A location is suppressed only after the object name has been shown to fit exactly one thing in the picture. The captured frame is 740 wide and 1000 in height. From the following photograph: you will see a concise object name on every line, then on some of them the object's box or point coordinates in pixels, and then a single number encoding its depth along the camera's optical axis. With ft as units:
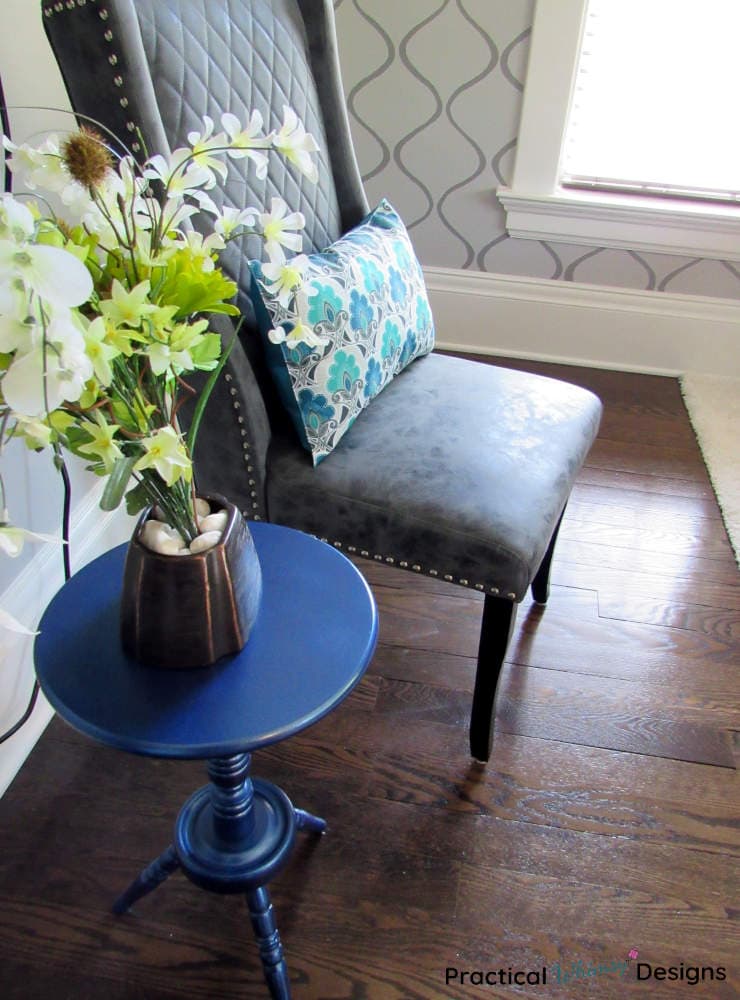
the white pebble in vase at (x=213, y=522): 2.72
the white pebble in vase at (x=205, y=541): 2.61
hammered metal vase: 2.56
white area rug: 6.29
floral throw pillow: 3.76
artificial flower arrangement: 1.66
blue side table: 2.57
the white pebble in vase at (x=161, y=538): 2.61
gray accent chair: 3.49
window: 6.61
